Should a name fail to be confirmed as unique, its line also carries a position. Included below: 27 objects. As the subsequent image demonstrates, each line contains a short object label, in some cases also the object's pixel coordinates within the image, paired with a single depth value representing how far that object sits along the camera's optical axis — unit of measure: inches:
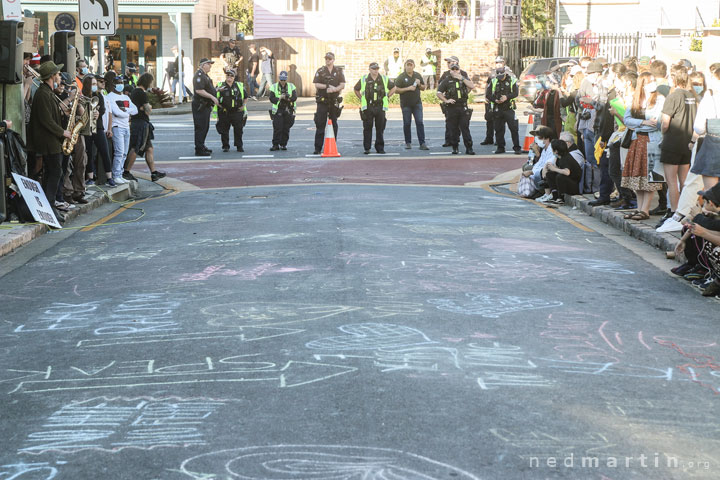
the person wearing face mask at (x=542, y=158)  584.7
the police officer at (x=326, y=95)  840.9
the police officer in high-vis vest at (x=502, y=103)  846.5
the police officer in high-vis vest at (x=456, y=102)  837.8
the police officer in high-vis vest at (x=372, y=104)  838.5
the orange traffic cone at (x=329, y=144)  810.8
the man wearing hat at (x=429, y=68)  1514.5
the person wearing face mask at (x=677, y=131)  442.9
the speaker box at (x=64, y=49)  579.2
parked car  1359.5
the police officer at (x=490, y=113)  862.0
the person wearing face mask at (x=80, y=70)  597.6
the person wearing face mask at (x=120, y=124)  609.3
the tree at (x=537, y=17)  2422.5
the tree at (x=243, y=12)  2839.6
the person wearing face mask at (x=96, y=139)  563.2
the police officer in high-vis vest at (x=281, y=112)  851.4
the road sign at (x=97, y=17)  649.6
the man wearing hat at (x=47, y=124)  467.8
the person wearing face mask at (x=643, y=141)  468.8
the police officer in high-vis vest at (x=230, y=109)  842.8
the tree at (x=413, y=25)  1660.9
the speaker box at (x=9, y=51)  449.7
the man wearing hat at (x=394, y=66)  1438.5
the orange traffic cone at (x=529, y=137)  844.1
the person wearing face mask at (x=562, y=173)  573.0
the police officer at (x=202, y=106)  820.6
